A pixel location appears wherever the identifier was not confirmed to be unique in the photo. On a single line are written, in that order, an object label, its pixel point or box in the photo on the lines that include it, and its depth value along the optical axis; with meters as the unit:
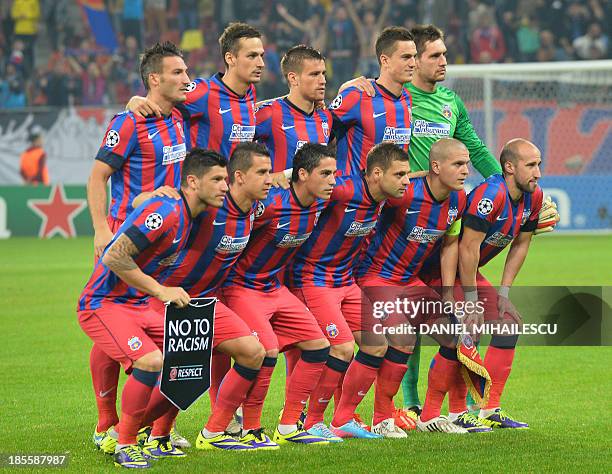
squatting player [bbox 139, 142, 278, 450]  13.27
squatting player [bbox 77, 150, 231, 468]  12.32
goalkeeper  16.06
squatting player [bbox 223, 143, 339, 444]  14.00
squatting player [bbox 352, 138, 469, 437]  14.71
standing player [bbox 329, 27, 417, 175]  15.65
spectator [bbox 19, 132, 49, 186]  47.25
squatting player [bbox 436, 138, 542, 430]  15.01
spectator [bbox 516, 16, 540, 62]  53.03
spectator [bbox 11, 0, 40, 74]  56.31
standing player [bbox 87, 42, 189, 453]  14.09
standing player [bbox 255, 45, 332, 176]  15.09
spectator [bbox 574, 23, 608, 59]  52.50
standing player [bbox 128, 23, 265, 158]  14.98
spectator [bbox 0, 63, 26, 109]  53.84
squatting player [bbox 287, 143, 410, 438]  14.37
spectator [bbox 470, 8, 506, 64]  53.16
